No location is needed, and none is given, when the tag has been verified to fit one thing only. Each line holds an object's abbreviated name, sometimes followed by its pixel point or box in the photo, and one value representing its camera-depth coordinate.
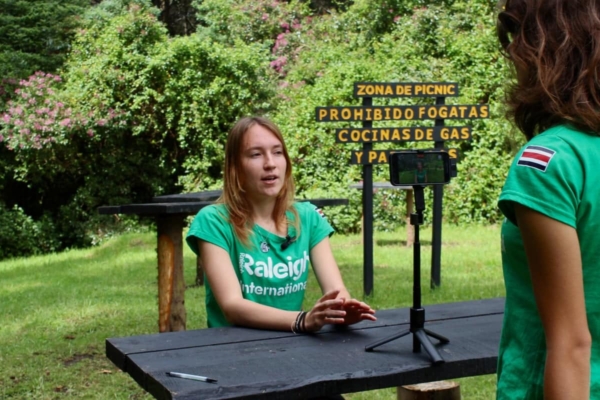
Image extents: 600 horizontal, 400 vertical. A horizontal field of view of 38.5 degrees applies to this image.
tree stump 3.33
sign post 7.41
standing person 1.27
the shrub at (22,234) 14.79
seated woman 2.80
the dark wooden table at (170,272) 5.37
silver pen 2.05
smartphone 2.32
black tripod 2.26
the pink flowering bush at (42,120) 14.79
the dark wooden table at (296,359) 2.05
